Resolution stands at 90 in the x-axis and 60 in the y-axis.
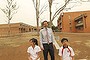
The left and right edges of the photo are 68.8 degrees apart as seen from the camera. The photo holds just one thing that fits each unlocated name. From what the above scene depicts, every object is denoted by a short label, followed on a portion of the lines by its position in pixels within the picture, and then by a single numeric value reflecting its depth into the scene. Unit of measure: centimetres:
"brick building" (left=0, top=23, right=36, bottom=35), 1782
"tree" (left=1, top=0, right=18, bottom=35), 1150
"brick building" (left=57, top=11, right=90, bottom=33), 1403
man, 235
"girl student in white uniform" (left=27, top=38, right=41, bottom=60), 199
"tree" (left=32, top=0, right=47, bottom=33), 623
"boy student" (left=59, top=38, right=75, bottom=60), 185
